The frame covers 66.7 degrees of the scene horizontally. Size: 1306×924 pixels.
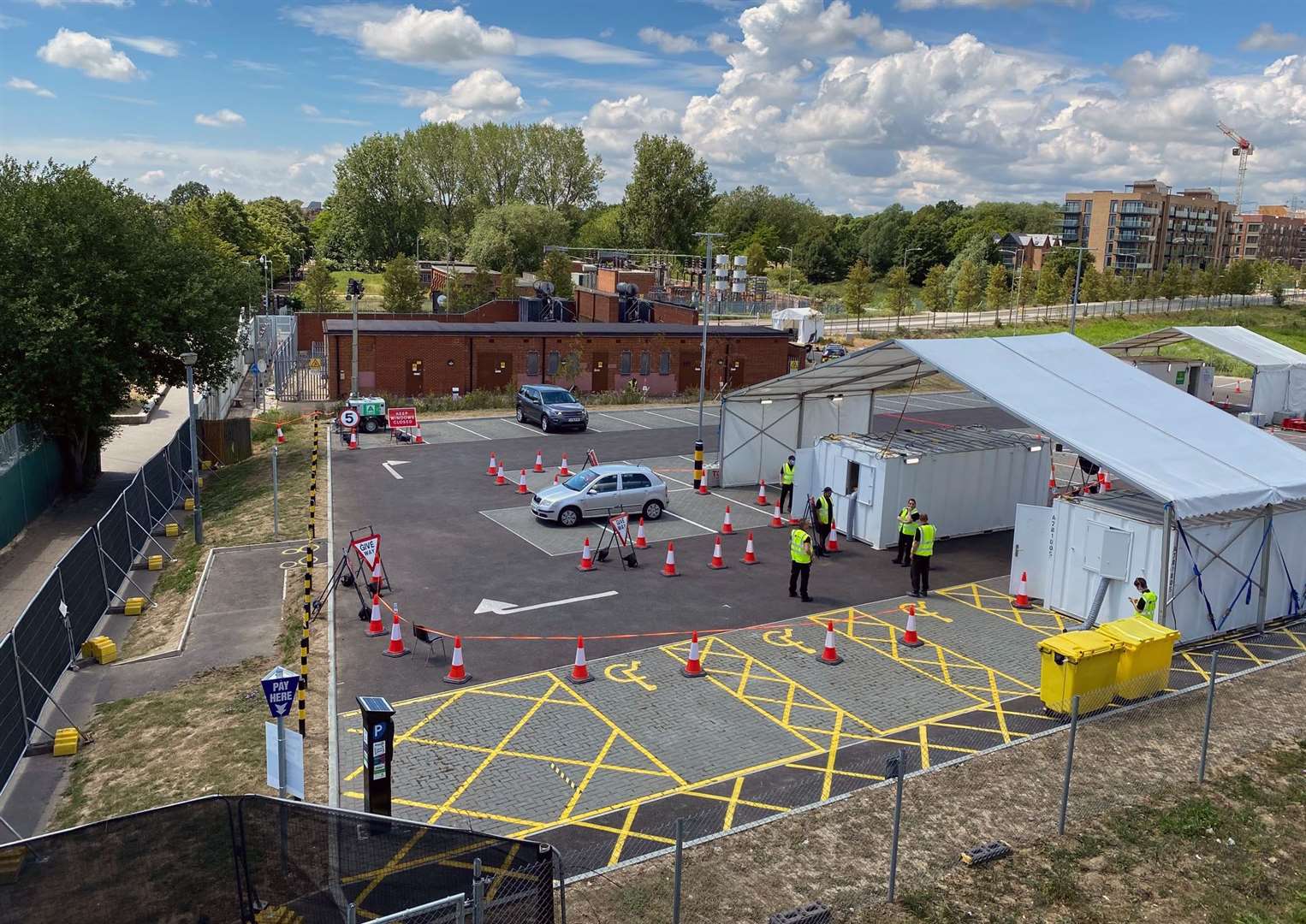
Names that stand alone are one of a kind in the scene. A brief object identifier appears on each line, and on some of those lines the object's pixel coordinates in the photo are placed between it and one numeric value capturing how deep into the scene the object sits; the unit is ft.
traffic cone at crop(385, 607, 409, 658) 52.49
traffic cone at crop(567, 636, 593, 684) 49.57
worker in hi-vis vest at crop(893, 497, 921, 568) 66.64
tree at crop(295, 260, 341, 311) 233.76
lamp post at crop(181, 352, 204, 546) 75.43
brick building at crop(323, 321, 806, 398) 142.31
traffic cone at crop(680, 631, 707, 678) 50.83
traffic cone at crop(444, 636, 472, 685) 49.49
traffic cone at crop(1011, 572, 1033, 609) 63.36
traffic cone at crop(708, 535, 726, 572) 69.51
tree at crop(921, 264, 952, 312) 273.54
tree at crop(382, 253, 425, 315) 222.69
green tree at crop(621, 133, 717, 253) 352.08
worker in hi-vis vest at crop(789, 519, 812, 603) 60.75
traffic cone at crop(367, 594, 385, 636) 55.72
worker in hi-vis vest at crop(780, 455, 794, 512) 82.84
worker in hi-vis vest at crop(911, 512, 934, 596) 62.34
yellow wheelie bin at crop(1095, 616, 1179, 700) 47.85
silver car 78.79
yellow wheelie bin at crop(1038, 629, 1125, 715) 46.01
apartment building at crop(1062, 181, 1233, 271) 471.21
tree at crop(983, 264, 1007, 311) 275.59
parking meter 31.52
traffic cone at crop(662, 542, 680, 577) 67.21
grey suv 123.13
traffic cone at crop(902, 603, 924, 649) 55.93
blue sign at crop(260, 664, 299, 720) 31.22
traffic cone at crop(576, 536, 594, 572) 68.13
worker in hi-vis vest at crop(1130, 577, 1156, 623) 52.06
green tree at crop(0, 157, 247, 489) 86.02
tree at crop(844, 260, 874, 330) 245.86
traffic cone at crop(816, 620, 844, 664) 53.11
